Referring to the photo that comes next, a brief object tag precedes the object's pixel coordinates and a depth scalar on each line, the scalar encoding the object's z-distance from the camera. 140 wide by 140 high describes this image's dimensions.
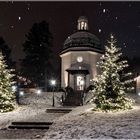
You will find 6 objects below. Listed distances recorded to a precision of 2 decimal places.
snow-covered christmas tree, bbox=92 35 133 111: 12.82
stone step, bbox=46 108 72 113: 14.32
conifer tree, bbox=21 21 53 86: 28.97
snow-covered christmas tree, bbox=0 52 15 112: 14.69
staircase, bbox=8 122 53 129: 10.61
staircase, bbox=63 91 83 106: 18.29
